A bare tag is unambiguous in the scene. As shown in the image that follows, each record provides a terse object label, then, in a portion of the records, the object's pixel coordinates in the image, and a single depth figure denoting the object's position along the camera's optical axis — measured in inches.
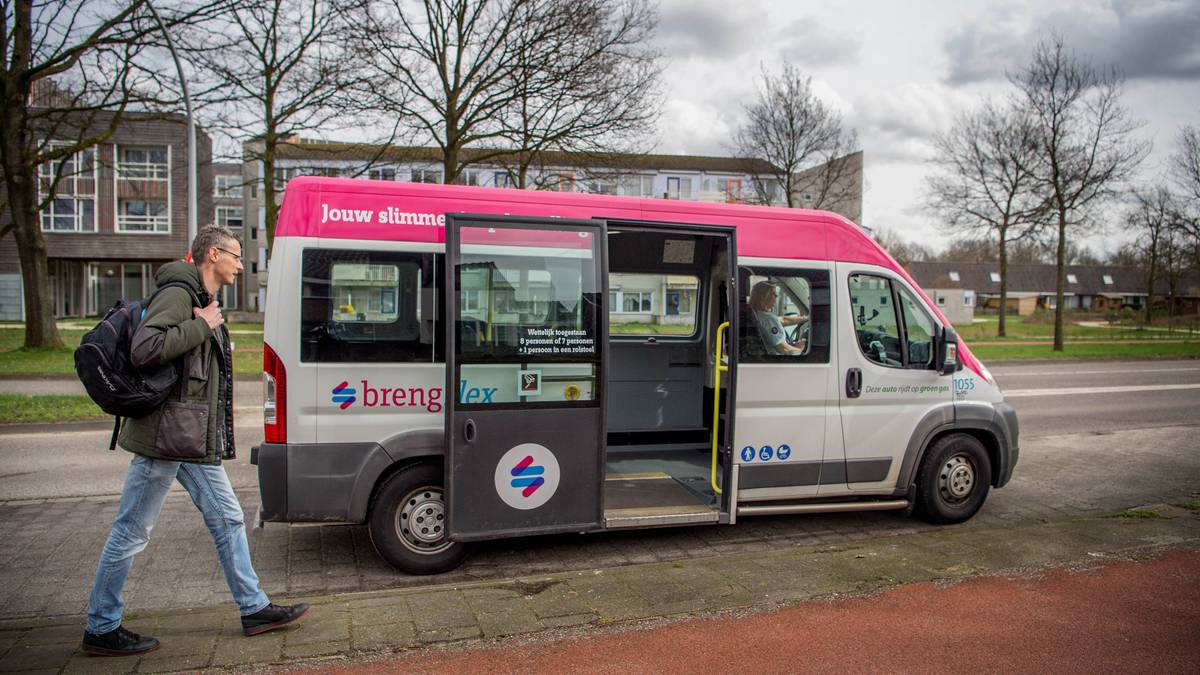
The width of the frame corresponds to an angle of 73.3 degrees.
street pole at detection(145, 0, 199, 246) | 610.9
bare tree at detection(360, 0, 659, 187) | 709.9
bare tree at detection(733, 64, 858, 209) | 1146.7
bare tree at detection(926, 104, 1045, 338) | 1203.2
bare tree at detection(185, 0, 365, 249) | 706.8
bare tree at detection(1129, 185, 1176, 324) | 1422.2
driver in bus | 228.4
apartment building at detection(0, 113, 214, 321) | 1692.9
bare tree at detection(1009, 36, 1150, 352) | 1087.0
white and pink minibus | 189.6
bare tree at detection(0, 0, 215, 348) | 664.4
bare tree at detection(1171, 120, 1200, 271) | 1261.1
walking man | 139.6
